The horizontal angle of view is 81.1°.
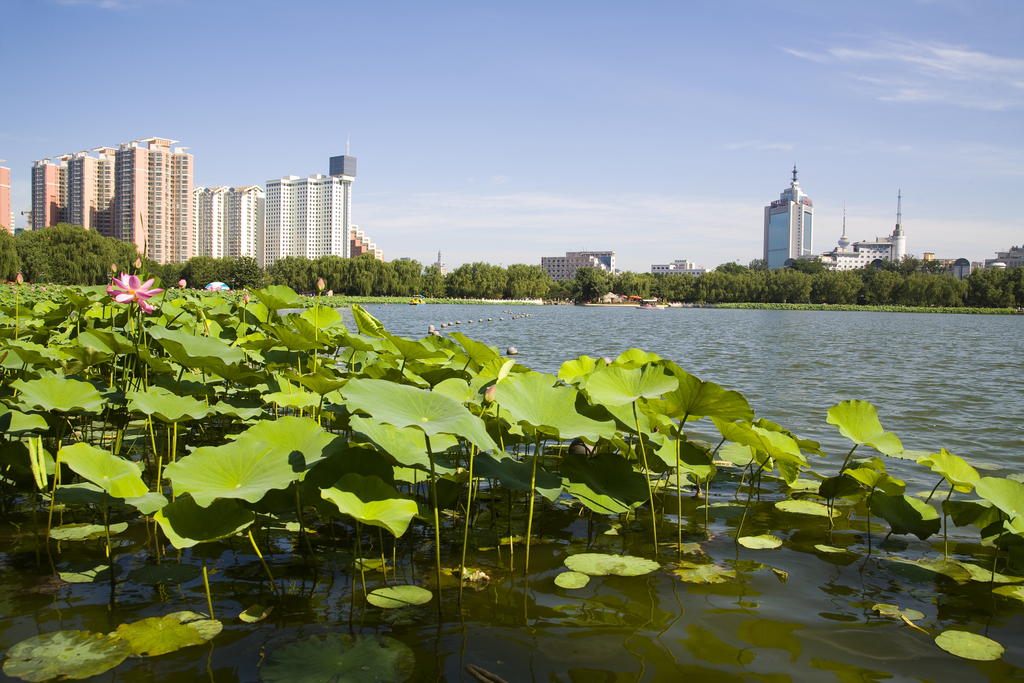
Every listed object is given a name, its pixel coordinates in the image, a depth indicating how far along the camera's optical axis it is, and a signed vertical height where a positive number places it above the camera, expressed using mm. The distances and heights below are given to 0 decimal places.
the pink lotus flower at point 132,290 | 2320 +79
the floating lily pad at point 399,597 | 1785 -858
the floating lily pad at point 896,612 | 1860 -899
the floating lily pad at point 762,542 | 2422 -894
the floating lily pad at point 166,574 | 1841 -825
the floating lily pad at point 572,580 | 2006 -887
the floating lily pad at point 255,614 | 1683 -861
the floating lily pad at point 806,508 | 2896 -902
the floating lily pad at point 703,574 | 2094 -896
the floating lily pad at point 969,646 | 1637 -887
